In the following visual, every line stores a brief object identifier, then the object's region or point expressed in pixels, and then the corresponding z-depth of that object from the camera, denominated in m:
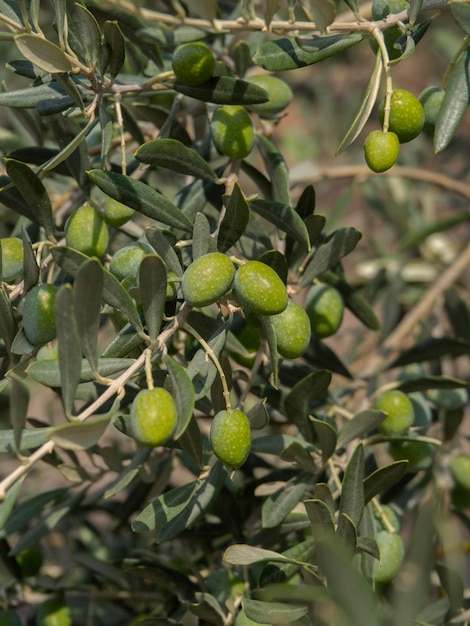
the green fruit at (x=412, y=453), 0.91
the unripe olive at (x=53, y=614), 0.92
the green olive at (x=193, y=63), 0.82
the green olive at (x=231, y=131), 0.85
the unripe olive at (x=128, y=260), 0.81
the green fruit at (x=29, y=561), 0.95
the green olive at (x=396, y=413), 0.88
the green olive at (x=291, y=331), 0.81
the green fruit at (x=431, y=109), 0.84
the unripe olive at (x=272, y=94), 0.88
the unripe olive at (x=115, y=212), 0.83
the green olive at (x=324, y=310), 0.88
